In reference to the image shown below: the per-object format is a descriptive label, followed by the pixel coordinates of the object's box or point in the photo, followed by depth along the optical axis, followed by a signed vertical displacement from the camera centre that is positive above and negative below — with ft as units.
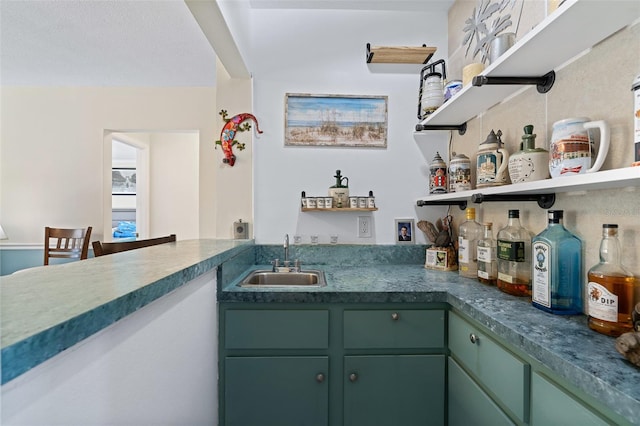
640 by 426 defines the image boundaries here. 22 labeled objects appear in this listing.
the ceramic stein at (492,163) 4.34 +0.78
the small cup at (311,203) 6.45 +0.24
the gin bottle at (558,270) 3.36 -0.63
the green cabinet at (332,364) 4.44 -2.26
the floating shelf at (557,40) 2.76 +1.91
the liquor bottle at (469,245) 5.22 -0.55
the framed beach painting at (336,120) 6.72 +2.13
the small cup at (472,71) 4.55 +2.23
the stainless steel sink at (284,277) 5.79 -1.27
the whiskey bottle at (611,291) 2.72 -0.71
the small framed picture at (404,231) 6.76 -0.38
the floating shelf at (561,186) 2.42 +0.31
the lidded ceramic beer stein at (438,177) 6.07 +0.79
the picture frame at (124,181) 16.17 +1.73
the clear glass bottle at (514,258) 4.08 -0.59
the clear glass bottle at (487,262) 4.64 -0.74
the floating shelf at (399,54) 6.32 +3.49
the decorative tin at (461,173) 5.39 +0.77
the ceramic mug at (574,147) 3.03 +0.72
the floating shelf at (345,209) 6.32 +0.10
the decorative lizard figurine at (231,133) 6.48 +1.76
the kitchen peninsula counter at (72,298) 1.31 -0.54
